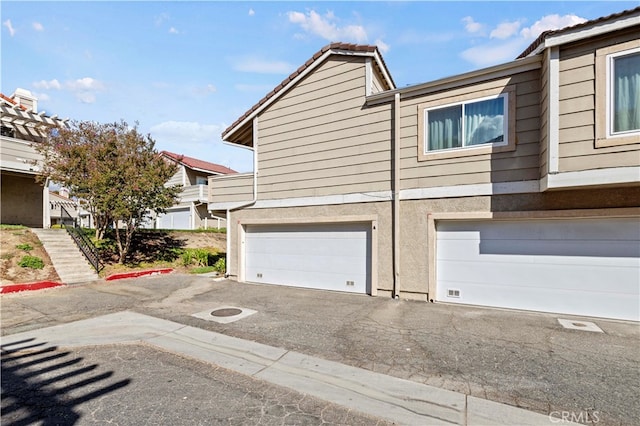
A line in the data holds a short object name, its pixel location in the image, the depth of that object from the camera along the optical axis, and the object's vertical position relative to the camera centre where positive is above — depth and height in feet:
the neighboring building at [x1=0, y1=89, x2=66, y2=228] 45.44 +7.08
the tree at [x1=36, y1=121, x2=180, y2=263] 38.01 +5.26
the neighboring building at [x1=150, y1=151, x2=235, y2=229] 77.00 +1.70
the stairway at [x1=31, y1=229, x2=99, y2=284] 33.98 -5.82
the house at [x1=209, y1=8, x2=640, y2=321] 19.43 +2.29
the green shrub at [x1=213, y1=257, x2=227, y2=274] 40.94 -7.80
